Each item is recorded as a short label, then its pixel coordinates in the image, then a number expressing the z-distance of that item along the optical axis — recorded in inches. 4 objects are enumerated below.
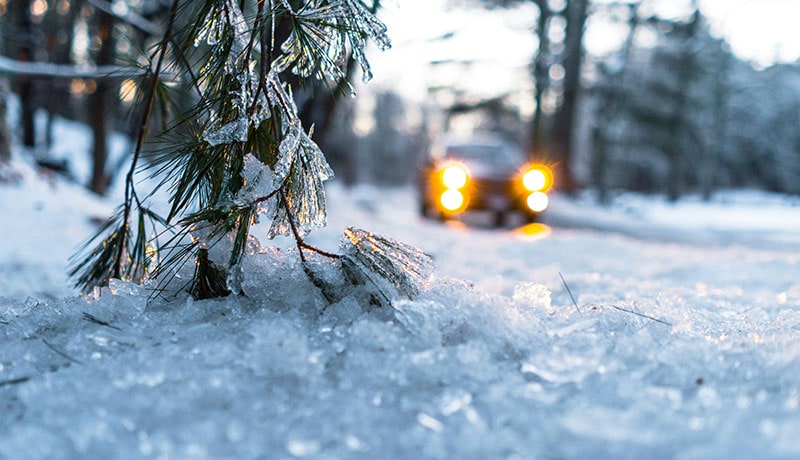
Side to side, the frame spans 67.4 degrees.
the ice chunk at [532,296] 68.8
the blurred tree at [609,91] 628.7
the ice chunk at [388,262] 65.6
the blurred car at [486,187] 327.0
